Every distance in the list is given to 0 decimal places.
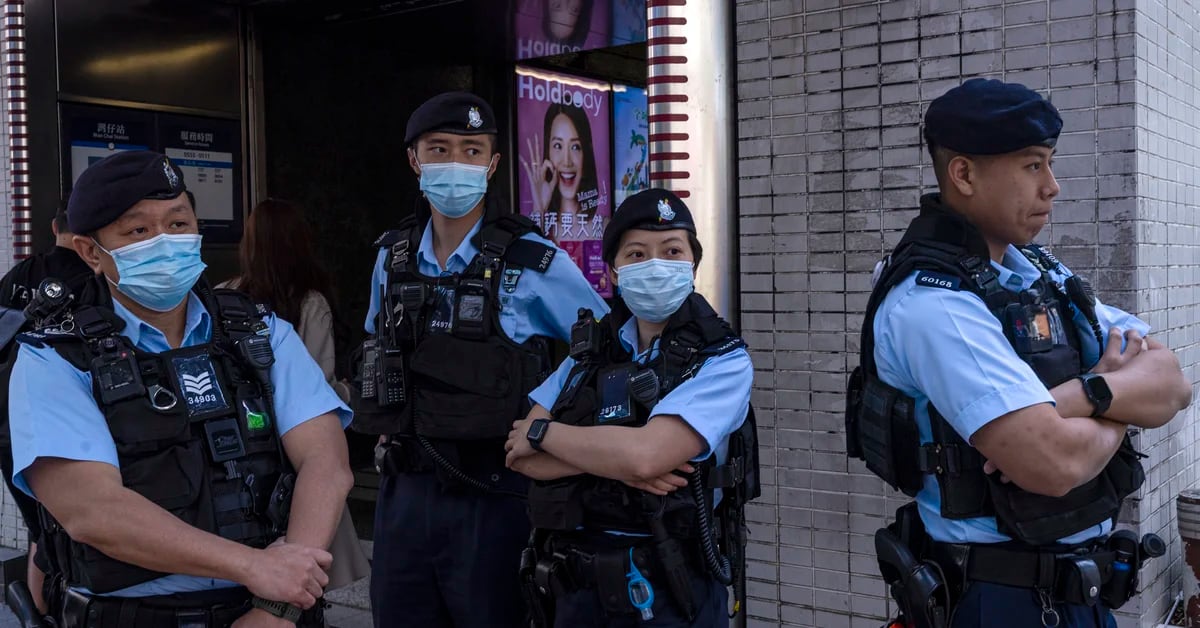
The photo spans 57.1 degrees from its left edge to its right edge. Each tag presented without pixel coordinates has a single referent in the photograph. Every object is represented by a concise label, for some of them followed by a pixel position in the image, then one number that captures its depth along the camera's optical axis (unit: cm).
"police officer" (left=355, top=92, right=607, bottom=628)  338
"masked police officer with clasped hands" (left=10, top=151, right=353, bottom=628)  236
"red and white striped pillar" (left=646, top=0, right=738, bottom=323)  408
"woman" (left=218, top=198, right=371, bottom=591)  498
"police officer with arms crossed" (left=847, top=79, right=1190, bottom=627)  226
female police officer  280
